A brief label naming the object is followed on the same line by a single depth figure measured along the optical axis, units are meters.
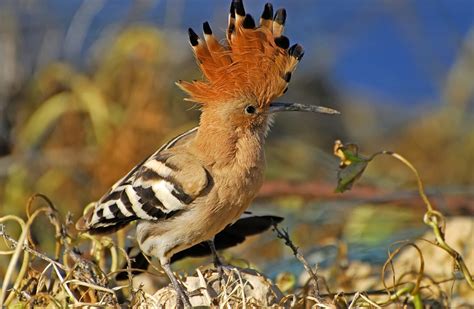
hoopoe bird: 4.52
